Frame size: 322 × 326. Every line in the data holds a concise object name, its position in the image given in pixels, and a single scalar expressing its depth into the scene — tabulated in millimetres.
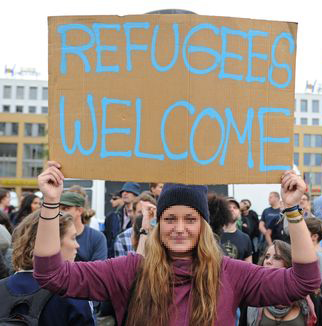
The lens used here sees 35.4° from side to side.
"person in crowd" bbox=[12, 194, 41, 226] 6376
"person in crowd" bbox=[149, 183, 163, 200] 6191
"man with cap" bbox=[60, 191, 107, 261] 4301
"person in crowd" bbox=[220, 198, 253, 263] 5023
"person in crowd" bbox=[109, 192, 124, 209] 8540
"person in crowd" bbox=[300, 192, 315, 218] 6590
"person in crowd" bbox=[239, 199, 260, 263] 9116
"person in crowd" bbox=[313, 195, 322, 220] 3828
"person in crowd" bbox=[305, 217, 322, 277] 4180
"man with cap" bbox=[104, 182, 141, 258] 6648
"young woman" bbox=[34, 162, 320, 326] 2123
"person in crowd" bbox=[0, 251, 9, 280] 3365
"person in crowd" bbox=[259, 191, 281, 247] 8390
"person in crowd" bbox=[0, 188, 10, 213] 7047
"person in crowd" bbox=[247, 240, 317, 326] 3150
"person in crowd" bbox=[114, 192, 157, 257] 4988
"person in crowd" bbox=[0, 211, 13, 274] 3945
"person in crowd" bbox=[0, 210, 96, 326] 2395
